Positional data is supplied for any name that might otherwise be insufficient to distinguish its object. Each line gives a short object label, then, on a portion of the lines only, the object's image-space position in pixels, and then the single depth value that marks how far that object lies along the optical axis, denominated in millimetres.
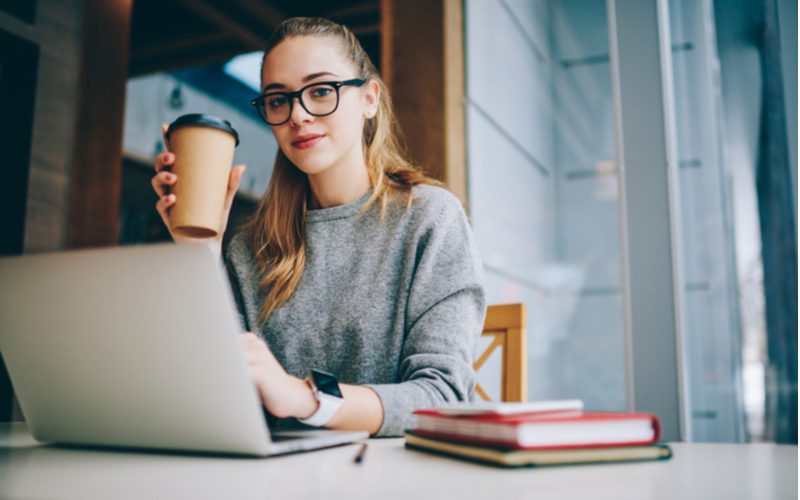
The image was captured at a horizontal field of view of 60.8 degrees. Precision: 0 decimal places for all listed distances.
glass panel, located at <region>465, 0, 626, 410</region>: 2584
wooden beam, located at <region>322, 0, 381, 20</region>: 4062
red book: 562
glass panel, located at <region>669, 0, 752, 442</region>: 2326
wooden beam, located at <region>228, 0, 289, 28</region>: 3914
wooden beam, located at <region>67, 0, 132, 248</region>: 2773
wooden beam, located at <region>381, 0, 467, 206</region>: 2703
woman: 1119
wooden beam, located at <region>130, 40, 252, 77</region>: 4344
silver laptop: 558
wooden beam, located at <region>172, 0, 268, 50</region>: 3807
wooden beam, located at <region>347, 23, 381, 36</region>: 4320
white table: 466
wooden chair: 1374
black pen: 585
